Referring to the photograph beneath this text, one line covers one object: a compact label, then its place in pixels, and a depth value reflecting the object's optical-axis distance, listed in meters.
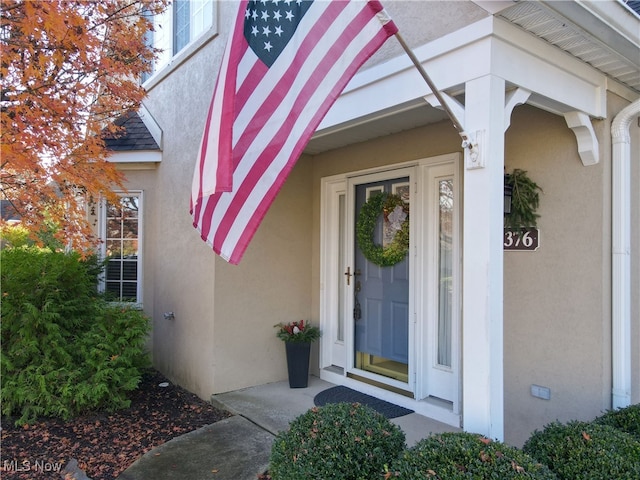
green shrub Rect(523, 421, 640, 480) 2.31
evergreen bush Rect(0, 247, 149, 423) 4.60
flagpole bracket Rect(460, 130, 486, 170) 2.65
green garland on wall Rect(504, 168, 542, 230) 3.71
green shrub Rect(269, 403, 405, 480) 2.54
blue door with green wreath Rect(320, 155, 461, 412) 4.42
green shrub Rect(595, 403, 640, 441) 2.87
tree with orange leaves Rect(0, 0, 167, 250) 3.97
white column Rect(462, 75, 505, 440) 2.61
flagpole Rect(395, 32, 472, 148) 2.41
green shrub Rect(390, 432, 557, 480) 2.14
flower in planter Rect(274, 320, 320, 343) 5.37
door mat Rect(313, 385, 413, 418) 4.45
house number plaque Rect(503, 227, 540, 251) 3.75
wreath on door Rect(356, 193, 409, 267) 4.83
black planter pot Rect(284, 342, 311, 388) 5.27
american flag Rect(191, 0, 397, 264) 2.33
